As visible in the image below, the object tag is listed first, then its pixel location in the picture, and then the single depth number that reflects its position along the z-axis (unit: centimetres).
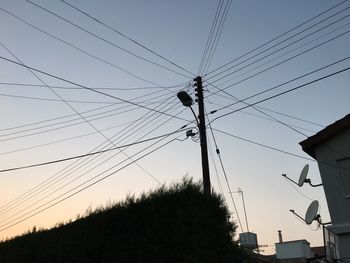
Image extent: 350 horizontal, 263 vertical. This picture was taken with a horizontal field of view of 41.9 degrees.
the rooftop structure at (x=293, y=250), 3367
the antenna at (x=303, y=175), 1723
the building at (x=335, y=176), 1617
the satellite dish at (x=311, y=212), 1581
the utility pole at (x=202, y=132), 1401
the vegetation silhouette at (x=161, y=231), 958
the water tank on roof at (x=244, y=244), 1003
